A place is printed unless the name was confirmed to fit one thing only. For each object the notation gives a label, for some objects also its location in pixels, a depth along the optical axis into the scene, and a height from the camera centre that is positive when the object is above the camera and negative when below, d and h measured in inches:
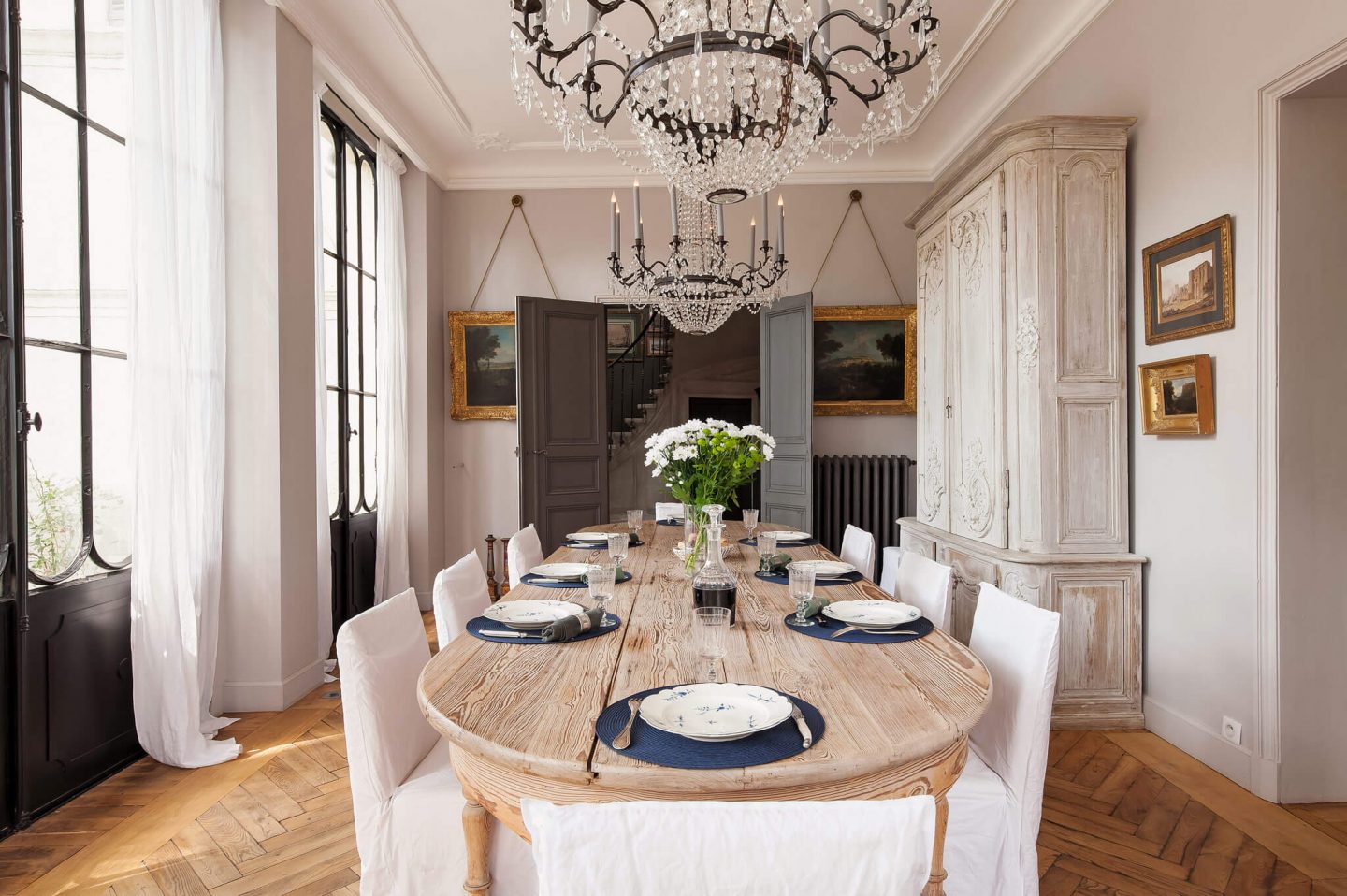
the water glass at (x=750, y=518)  126.6 -12.8
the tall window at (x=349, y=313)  176.1 +34.2
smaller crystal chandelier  154.1 +38.5
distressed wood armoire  123.7 +7.7
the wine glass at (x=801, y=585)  75.7 -14.7
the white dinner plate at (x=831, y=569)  99.6 -17.4
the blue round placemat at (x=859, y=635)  69.9 -18.7
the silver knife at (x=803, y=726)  46.1 -18.6
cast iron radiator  216.5 -14.5
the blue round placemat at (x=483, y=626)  72.9 -18.7
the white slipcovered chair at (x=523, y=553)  119.3 -18.5
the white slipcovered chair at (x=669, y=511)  170.2 -15.7
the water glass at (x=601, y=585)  79.7 -15.3
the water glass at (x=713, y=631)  61.6 -15.9
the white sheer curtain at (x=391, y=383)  197.3 +17.4
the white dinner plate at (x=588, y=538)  132.7 -17.0
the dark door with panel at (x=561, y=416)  210.8 +8.7
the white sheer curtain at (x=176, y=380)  108.1 +10.8
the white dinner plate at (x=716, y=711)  47.4 -18.4
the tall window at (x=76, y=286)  95.7 +22.7
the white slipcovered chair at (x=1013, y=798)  62.4 -31.0
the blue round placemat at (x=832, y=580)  96.8 -18.4
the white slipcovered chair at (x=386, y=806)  60.5 -30.1
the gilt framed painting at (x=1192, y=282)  104.2 +24.4
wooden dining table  44.5 -19.2
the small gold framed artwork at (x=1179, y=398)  108.0 +6.9
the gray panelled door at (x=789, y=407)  207.8 +11.3
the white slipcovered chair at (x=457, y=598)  84.3 -18.5
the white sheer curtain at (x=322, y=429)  152.3 +3.8
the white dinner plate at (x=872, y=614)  74.4 -18.1
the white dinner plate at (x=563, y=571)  100.3 -17.7
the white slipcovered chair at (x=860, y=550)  125.8 -18.8
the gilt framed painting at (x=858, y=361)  220.2 +25.2
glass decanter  76.3 -14.4
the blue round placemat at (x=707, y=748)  44.0 -19.0
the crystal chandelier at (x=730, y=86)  75.1 +40.2
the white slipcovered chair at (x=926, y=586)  90.0 -18.7
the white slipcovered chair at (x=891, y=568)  118.2 -20.6
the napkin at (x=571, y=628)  70.0 -17.8
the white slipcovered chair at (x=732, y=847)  29.9 -16.7
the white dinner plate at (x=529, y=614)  73.1 -18.0
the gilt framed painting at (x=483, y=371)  225.5 +23.3
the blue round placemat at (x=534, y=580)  97.0 -18.4
